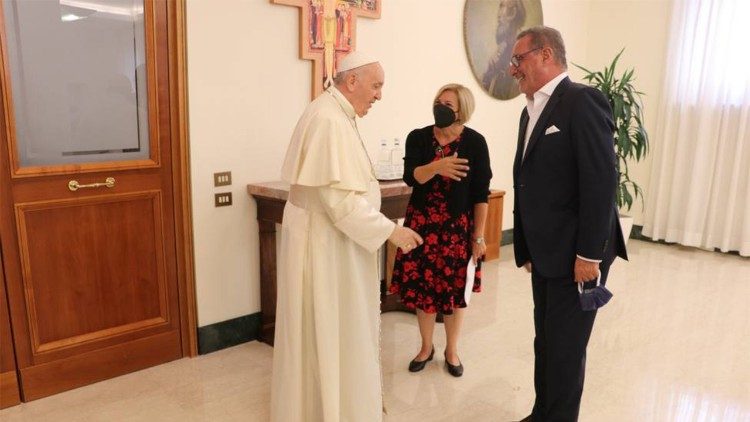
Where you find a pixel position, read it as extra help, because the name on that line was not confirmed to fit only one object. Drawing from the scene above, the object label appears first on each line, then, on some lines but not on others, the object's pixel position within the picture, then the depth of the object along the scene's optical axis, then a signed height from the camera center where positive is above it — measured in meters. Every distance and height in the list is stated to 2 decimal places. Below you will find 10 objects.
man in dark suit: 1.80 -0.27
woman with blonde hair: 2.57 -0.45
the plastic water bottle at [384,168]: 3.39 -0.34
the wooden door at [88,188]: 2.34 -0.38
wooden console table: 2.95 -0.58
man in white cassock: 1.95 -0.61
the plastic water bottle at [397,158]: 3.47 -0.30
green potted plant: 5.03 -0.04
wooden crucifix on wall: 3.17 +0.46
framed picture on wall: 4.54 +0.66
